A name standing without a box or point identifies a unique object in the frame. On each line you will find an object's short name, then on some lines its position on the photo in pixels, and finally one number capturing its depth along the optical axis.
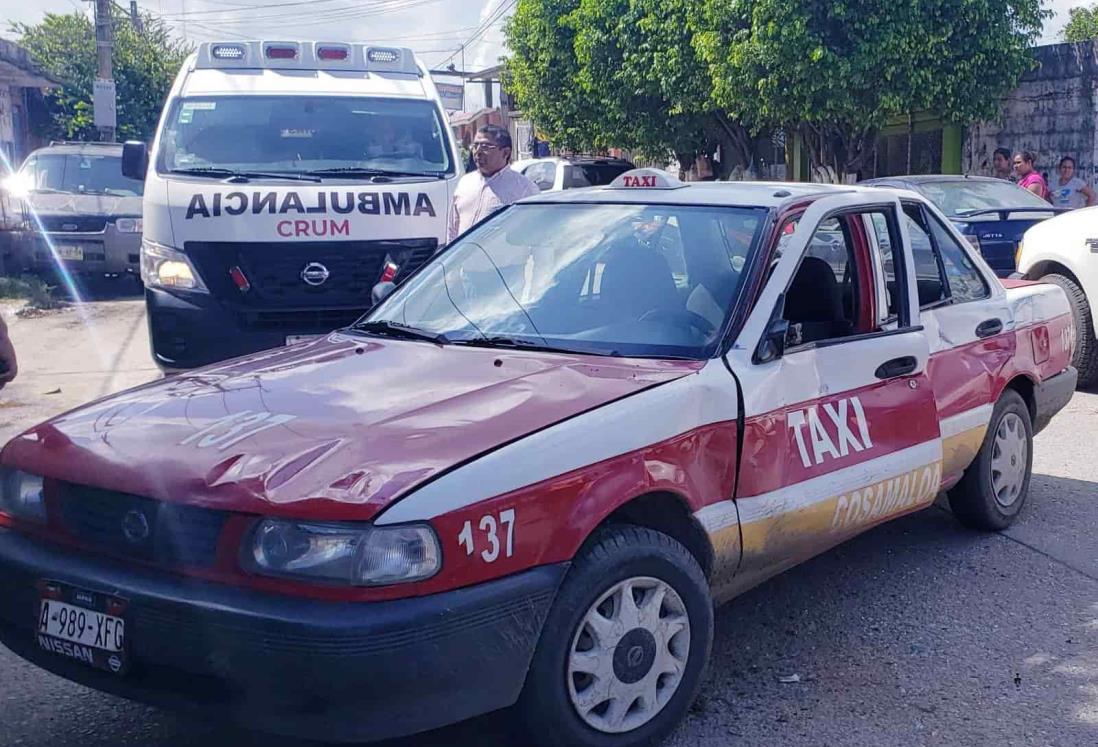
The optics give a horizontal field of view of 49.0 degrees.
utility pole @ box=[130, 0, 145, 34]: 40.62
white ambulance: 7.07
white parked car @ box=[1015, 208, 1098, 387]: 8.30
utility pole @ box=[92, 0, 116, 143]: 24.47
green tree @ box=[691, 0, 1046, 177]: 16.25
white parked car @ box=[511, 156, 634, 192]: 20.19
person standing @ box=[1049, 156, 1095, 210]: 14.05
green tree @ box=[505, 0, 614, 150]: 26.19
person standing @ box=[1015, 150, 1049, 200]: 13.50
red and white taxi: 2.83
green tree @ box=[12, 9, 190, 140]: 32.16
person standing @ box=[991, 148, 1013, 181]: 15.08
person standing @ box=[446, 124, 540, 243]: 7.01
